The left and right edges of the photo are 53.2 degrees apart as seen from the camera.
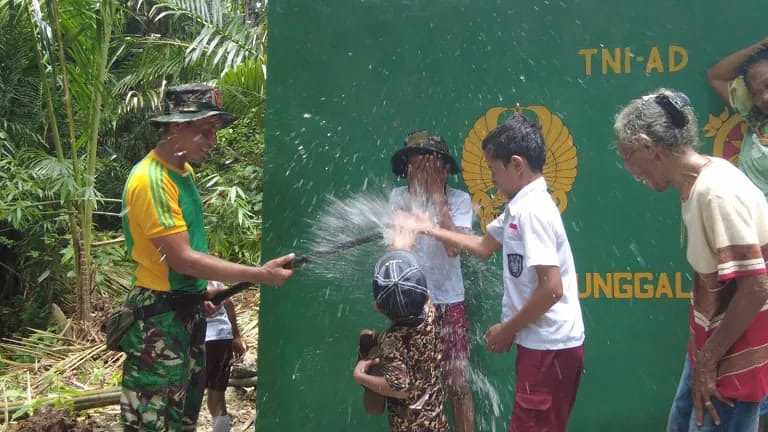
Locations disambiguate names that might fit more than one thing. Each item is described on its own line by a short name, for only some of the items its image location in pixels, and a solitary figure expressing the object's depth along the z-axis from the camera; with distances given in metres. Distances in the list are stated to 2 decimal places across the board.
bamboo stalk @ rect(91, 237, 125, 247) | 7.50
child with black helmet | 3.14
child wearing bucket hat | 4.13
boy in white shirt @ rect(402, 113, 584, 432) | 3.00
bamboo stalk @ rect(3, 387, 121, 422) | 5.46
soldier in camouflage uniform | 3.52
